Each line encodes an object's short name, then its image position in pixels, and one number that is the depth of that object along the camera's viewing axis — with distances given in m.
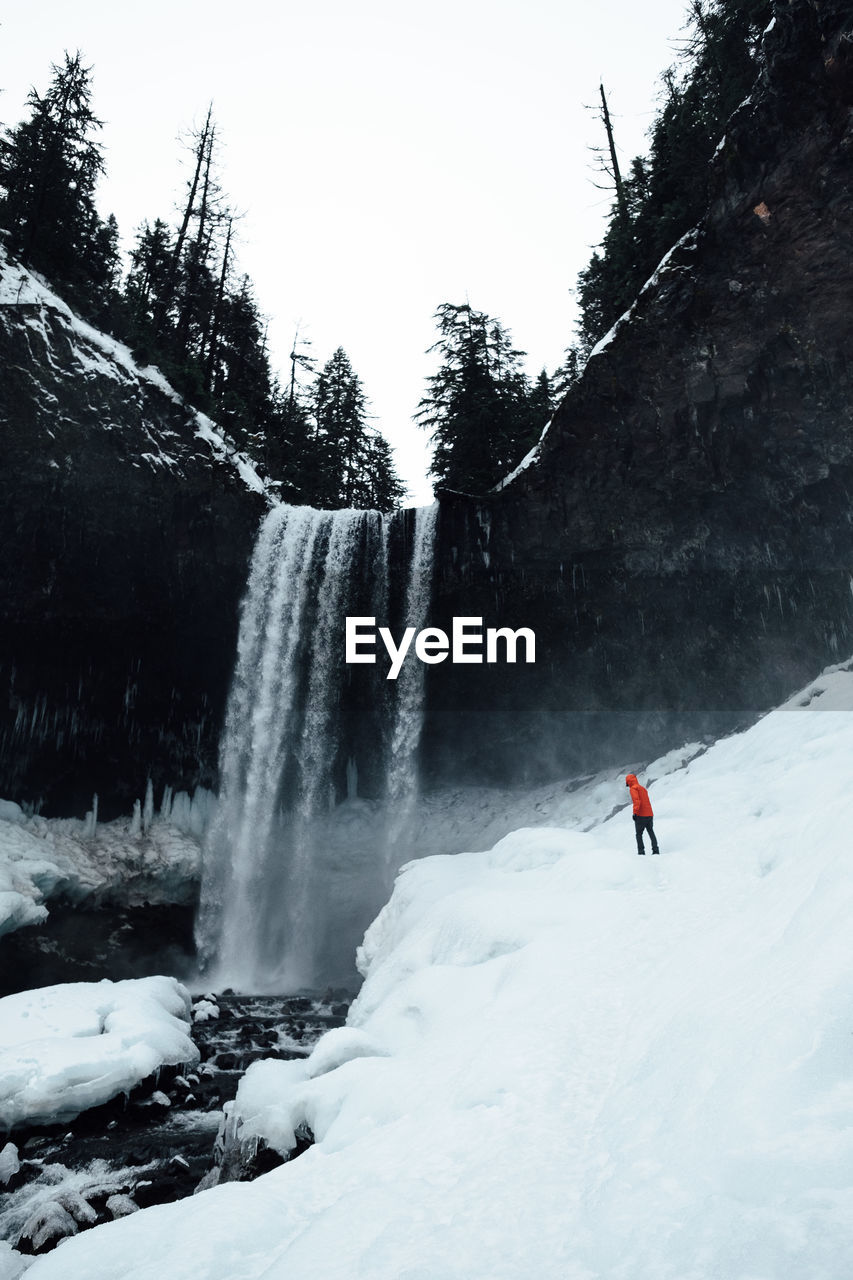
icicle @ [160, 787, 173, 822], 24.27
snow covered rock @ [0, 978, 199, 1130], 10.48
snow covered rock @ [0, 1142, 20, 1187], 9.09
